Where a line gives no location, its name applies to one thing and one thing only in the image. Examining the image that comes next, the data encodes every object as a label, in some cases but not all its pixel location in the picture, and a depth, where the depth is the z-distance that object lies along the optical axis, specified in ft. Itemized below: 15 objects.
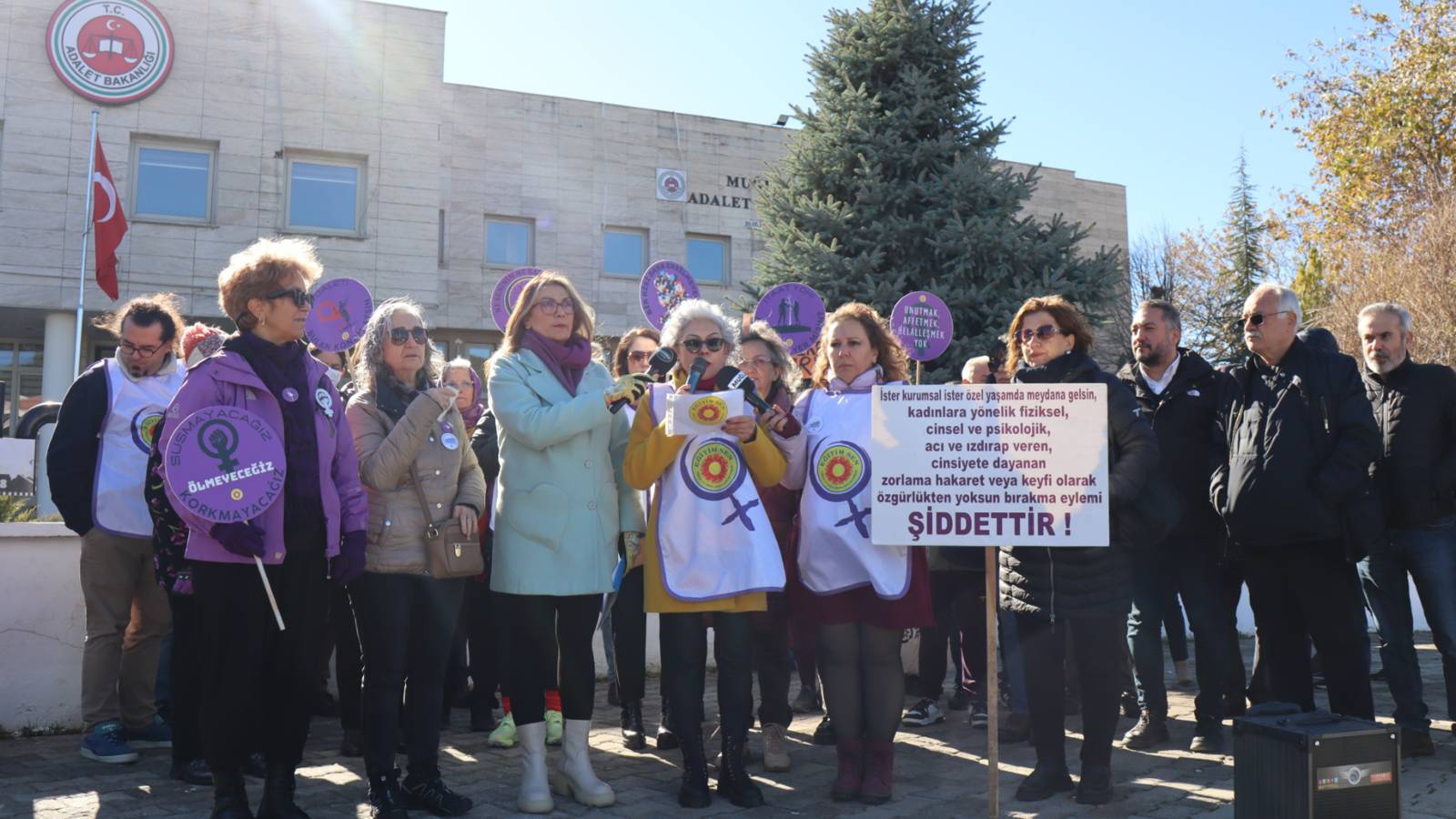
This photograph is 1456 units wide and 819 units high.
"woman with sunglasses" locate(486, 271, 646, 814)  14.49
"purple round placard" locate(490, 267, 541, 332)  30.40
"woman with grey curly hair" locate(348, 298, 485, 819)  14.15
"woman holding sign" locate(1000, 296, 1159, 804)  14.93
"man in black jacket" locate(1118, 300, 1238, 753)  18.47
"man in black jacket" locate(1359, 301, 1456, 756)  17.88
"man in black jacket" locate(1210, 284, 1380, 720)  16.11
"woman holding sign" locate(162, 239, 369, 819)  12.84
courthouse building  69.31
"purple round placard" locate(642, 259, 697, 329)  32.96
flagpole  60.79
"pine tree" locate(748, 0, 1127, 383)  37.65
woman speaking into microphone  14.75
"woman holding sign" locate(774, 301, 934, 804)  14.99
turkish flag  52.60
